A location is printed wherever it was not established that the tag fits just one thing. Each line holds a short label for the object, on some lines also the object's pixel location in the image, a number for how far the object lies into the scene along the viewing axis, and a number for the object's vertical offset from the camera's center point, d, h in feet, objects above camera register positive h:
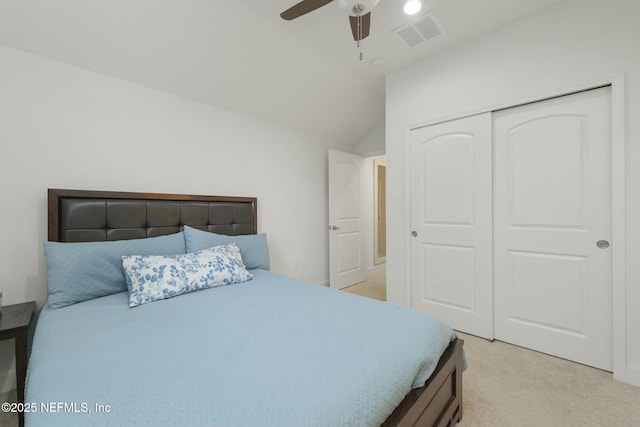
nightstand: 4.33 -2.07
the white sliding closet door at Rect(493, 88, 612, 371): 5.99 -0.42
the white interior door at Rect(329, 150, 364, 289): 11.94 -0.43
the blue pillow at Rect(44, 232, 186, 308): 4.99 -1.10
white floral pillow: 5.15 -1.30
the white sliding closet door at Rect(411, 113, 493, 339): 7.55 -0.38
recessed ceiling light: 6.18 +4.93
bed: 2.45 -1.76
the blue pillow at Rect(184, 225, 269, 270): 6.98 -0.87
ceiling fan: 4.31 +3.71
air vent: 6.88 +5.03
